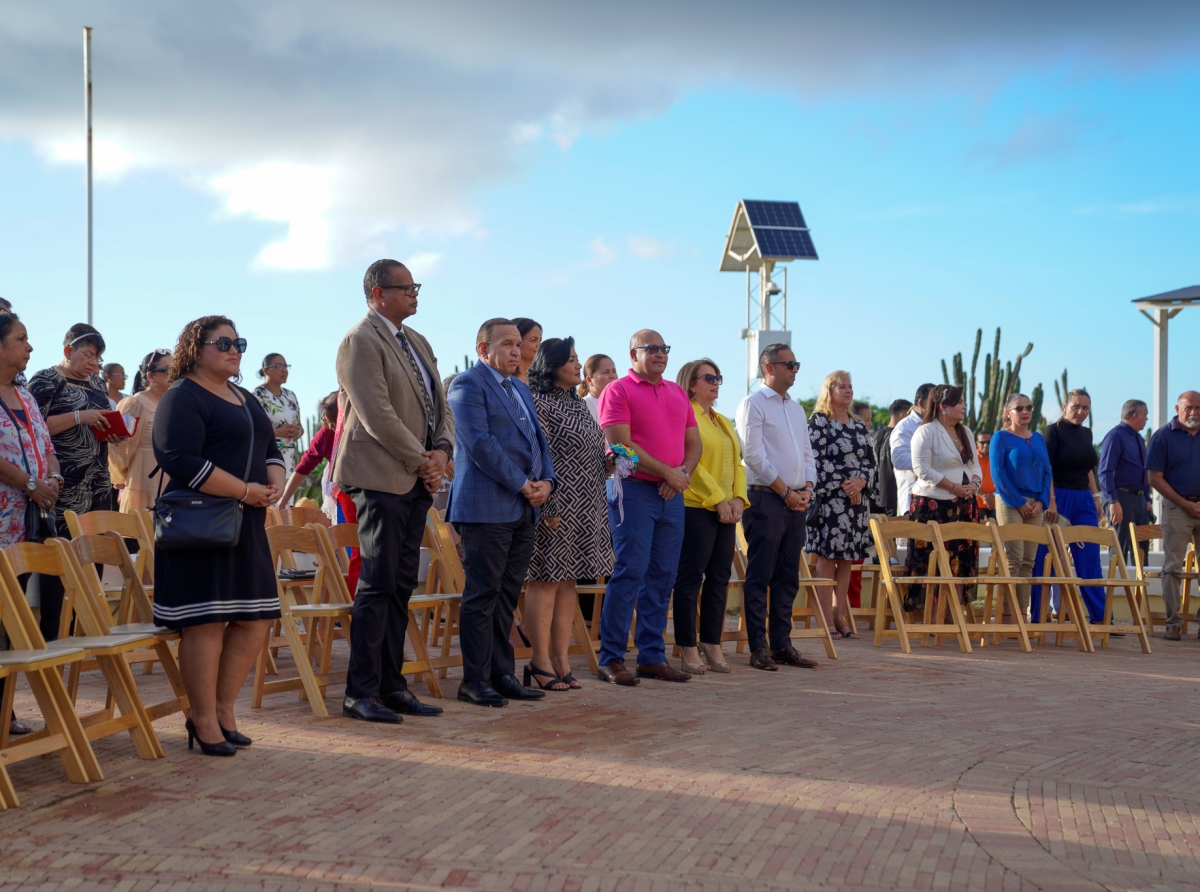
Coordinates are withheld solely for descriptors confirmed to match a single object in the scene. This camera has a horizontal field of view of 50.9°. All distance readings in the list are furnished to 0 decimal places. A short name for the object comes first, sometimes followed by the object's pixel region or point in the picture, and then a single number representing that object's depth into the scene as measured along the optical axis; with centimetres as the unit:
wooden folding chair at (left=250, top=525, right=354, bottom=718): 638
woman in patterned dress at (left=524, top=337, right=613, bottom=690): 725
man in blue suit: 672
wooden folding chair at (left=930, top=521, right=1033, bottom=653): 982
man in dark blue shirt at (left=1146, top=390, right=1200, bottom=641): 1130
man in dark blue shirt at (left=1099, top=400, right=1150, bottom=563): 1205
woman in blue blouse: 1096
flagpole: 2286
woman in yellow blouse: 810
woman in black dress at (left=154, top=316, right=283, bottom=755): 532
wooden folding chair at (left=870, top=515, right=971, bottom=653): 975
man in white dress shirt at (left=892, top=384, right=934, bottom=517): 1097
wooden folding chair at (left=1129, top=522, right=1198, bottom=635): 1155
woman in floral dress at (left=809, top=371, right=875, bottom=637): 1015
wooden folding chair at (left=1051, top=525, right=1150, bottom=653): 1027
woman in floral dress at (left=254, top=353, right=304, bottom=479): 1101
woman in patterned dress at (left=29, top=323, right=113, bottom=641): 721
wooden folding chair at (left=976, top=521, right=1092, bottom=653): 999
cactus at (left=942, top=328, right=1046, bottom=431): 2744
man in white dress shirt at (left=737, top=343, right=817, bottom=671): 853
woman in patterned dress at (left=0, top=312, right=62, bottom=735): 594
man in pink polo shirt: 769
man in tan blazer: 618
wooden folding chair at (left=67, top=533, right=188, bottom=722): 548
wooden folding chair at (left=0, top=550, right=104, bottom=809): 481
